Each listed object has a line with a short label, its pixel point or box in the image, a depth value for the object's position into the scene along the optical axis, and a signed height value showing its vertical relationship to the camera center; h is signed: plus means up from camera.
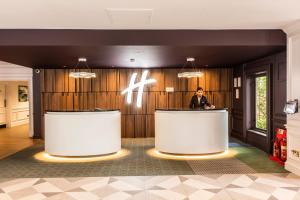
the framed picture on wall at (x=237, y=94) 9.59 +0.04
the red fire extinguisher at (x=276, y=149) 6.39 -1.30
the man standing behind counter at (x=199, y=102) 7.93 -0.19
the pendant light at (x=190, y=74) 7.56 +0.62
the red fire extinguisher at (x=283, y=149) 6.05 -1.22
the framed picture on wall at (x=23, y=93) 14.85 +0.21
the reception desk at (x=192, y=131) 6.74 -0.90
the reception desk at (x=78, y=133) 6.60 -0.90
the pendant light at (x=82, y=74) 7.56 +0.63
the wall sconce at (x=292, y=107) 5.29 -0.24
